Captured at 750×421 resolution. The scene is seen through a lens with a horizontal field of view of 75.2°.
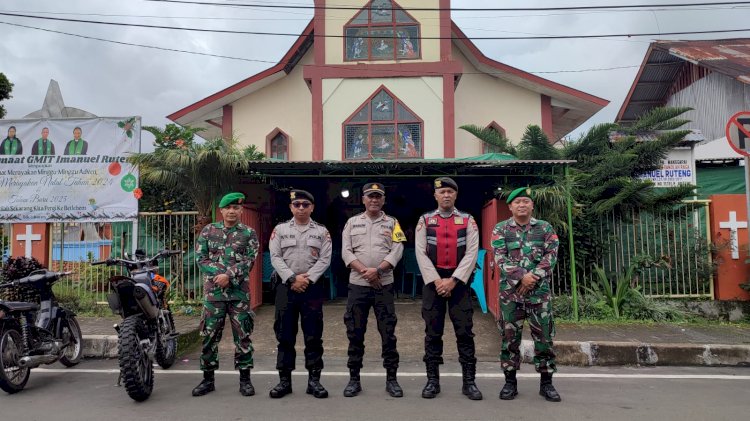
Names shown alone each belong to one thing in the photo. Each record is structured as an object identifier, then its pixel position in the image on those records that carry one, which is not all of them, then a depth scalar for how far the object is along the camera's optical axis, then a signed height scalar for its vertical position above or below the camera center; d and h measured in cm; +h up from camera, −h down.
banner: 791 +113
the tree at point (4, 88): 912 +287
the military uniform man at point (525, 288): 410 -46
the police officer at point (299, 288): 422 -45
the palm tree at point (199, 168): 760 +110
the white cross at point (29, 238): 834 +3
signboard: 1219 +159
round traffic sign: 575 +117
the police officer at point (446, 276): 414 -36
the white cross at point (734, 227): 779 +6
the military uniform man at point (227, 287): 425 -44
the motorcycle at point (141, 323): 393 -77
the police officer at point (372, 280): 425 -39
